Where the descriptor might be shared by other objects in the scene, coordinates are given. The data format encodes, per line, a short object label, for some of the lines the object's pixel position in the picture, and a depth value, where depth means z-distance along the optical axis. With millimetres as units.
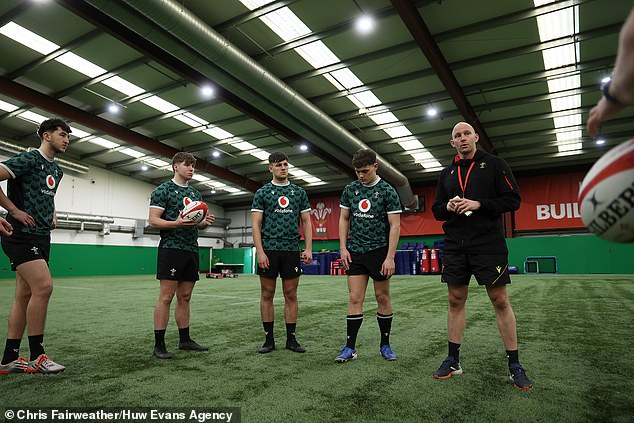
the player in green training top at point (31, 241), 2623
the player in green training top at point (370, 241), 3109
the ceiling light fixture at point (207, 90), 10459
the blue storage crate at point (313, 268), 22281
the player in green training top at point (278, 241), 3402
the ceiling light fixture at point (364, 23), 8070
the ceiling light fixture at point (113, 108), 12352
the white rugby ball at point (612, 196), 1332
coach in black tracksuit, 2412
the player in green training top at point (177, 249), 3229
